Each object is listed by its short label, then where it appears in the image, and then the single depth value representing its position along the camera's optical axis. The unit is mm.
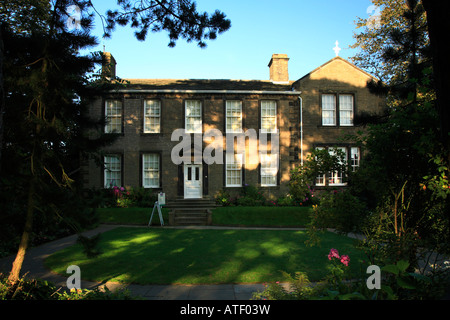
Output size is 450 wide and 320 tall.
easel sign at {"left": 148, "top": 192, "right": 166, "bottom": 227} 13430
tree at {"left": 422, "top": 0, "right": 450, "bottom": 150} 2562
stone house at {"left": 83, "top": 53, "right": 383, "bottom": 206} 17531
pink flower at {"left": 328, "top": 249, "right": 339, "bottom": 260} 3883
